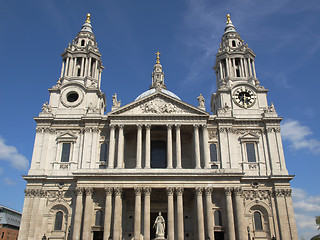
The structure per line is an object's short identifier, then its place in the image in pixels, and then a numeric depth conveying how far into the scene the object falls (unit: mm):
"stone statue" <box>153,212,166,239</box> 30061
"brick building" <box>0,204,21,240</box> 60788
